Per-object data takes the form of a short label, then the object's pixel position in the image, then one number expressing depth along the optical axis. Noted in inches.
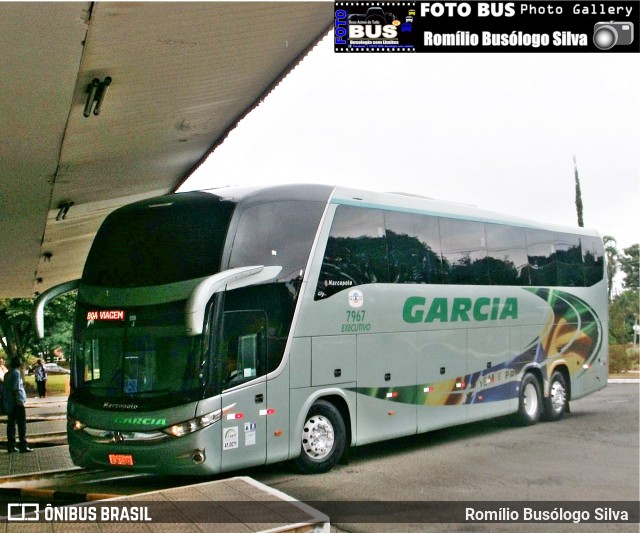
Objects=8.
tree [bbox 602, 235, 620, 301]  2174.0
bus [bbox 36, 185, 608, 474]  387.5
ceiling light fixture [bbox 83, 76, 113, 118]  367.2
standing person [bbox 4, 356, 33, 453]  563.5
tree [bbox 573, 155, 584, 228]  1406.3
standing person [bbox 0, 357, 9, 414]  580.3
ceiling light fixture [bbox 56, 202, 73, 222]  639.1
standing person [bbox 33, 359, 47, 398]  1302.7
